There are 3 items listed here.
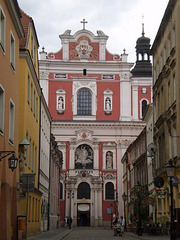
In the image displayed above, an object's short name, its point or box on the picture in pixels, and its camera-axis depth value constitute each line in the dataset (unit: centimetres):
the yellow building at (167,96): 2506
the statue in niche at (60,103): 6756
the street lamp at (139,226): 3034
